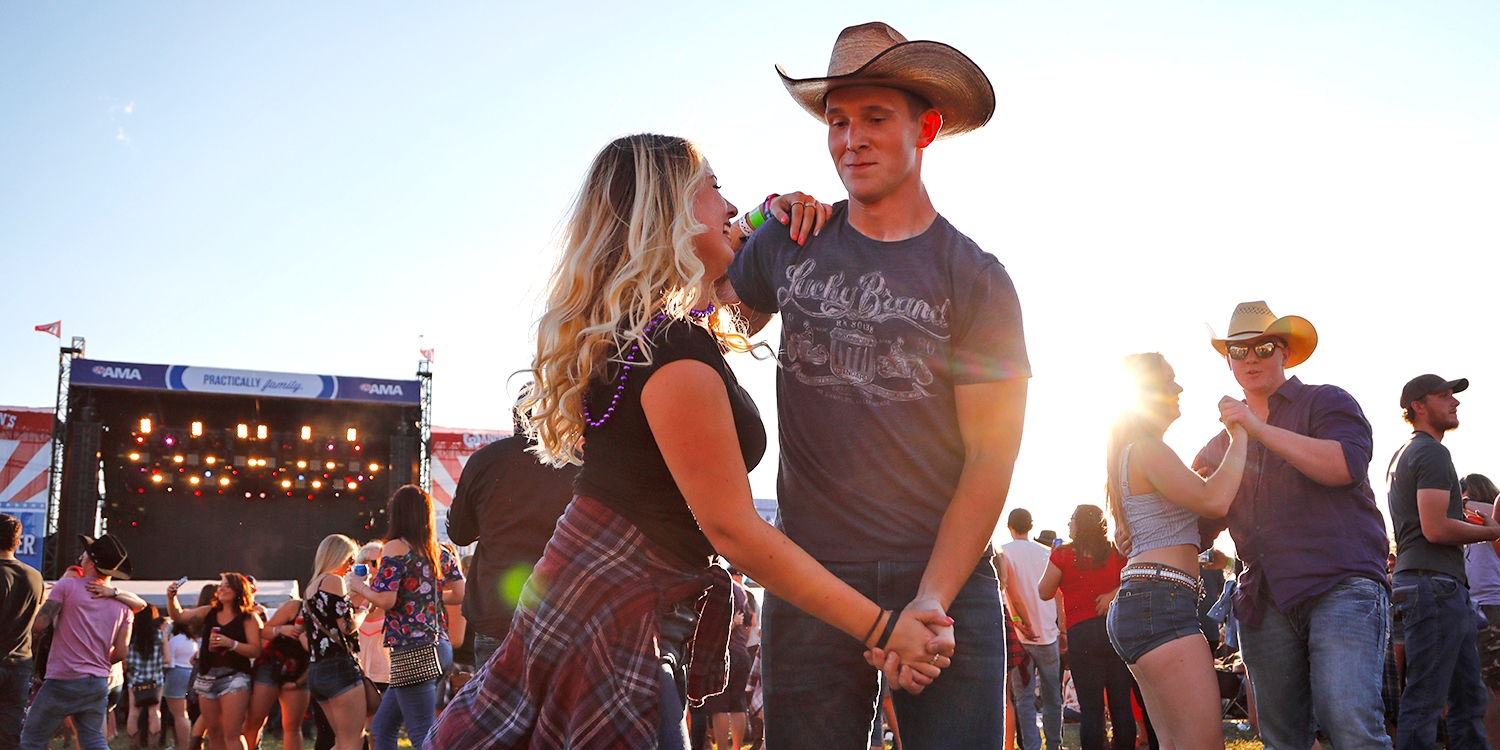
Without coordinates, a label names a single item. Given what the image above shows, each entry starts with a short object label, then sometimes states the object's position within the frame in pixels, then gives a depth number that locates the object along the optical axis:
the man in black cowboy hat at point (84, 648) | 7.42
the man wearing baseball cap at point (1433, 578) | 4.68
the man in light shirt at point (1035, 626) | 8.16
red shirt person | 6.31
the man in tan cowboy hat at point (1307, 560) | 3.50
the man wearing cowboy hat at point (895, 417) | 2.21
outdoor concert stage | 18.30
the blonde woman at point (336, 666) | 6.73
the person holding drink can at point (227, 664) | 7.45
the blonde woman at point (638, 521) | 1.89
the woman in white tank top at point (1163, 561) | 3.51
